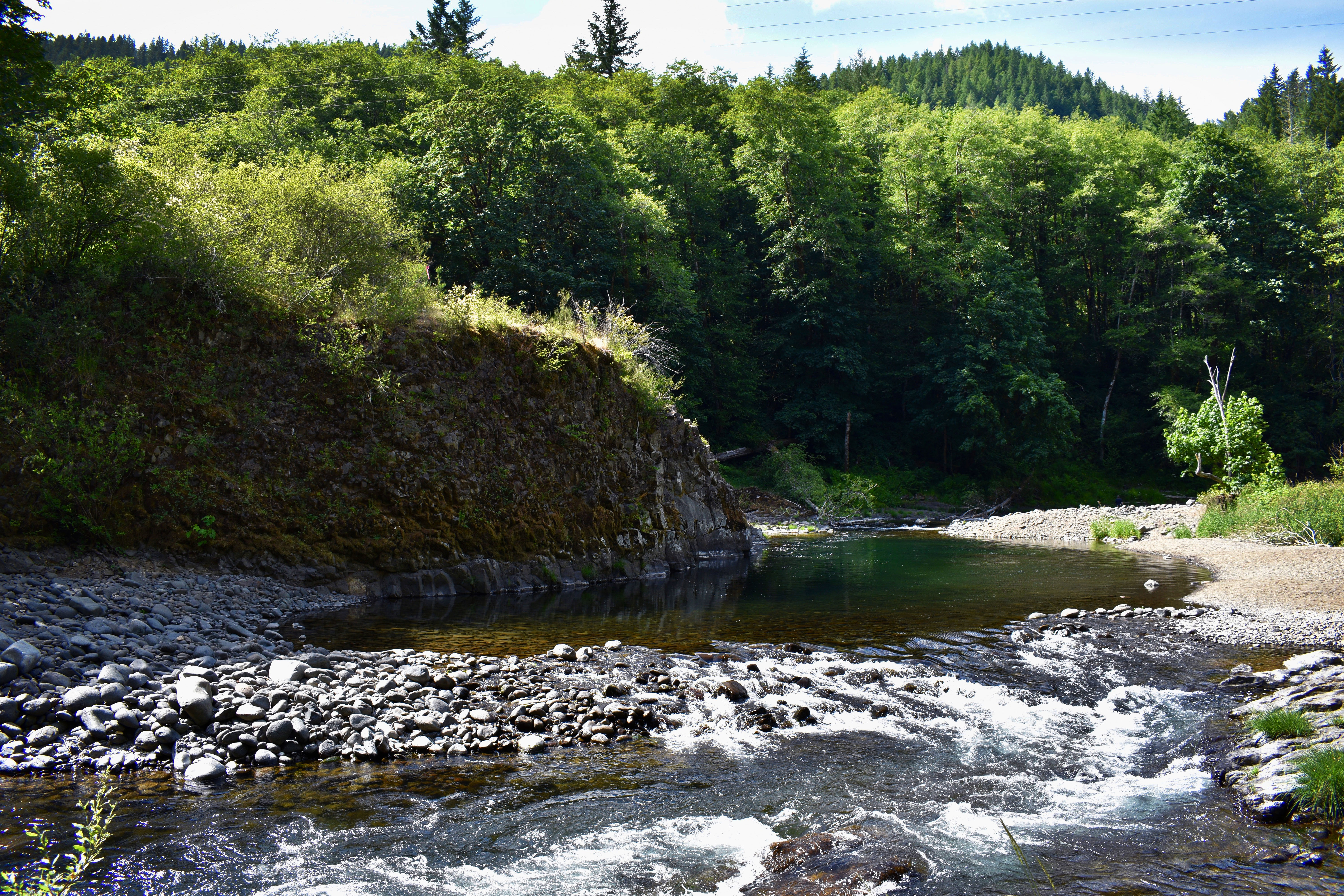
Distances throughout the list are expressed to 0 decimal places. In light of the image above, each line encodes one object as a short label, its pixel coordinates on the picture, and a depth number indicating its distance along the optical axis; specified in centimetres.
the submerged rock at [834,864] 520
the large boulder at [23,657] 786
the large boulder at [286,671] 877
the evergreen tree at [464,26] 6375
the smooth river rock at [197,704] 746
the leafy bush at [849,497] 3819
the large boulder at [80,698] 735
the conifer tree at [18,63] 1206
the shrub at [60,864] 264
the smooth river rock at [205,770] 667
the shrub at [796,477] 3853
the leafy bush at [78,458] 1267
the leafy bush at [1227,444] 2772
